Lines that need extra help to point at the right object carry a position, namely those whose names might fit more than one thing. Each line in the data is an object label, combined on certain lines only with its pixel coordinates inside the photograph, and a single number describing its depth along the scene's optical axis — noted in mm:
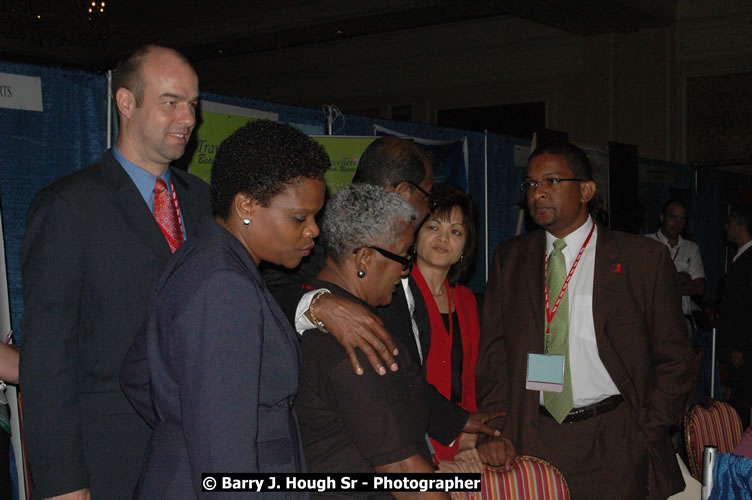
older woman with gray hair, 1620
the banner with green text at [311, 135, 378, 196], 3758
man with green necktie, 2795
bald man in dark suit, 1840
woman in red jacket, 3033
